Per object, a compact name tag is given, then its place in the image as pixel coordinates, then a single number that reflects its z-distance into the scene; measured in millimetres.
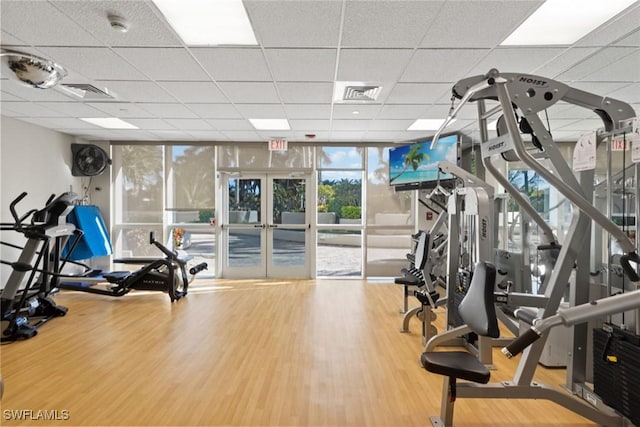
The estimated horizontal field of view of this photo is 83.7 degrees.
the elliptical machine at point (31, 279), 3637
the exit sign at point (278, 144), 6449
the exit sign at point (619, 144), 2473
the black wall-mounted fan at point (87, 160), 6305
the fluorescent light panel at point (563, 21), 2294
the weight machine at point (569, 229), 2035
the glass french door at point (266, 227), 6879
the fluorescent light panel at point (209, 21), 2312
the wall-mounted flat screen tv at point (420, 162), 5809
